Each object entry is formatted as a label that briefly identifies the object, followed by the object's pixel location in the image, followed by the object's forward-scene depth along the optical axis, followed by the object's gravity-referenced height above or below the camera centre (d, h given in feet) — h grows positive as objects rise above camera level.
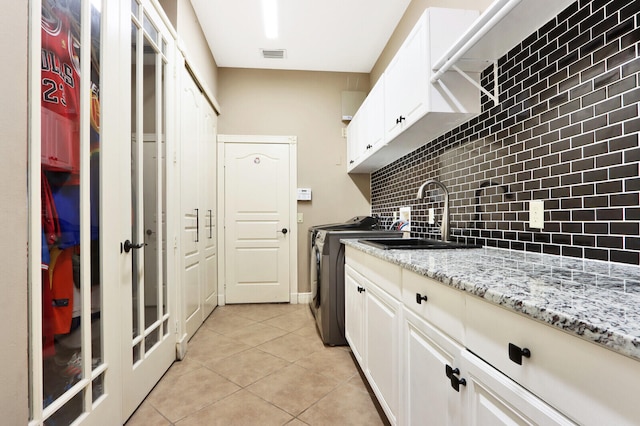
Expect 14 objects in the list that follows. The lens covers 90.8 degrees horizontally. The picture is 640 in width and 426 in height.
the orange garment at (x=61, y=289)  3.59 -0.87
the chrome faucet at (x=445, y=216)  6.12 -0.08
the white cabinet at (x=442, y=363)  2.01 -1.33
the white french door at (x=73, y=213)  3.25 +0.02
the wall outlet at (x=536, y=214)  4.34 -0.03
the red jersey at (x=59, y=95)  3.47 +1.40
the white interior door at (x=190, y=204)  7.93 +0.27
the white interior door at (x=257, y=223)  12.20 -0.36
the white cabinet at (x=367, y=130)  8.14 +2.54
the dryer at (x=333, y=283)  8.07 -1.79
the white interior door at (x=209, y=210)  10.25 +0.14
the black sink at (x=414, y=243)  5.32 -0.60
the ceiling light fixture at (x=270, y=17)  8.64 +5.72
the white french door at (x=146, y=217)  5.17 -0.06
